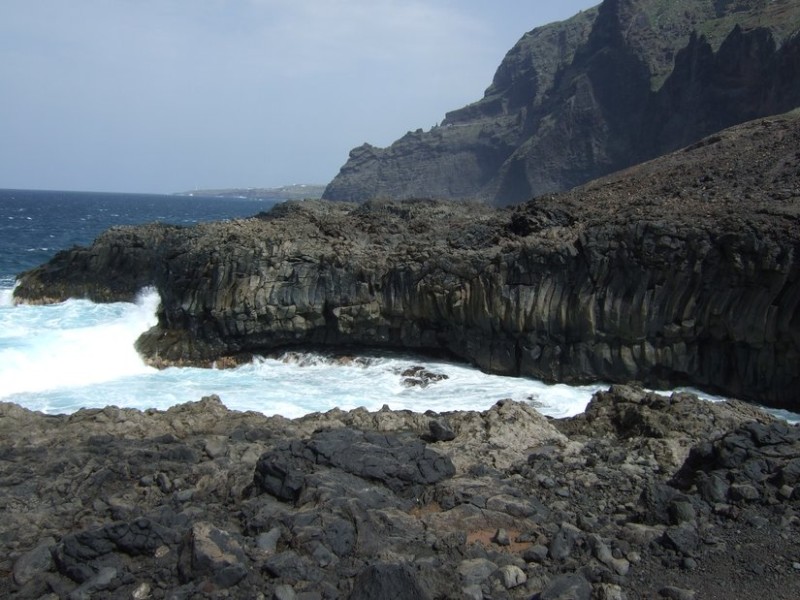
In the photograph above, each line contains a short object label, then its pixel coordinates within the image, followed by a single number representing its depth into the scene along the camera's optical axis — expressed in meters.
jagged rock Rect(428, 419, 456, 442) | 10.34
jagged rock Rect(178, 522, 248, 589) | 6.48
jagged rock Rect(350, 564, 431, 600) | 6.29
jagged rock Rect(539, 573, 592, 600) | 6.39
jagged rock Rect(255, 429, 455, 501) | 8.21
